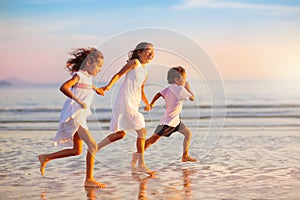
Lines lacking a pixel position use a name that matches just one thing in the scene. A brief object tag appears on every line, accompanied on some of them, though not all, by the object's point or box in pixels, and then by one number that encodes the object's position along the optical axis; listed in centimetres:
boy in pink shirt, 732
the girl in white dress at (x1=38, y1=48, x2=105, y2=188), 648
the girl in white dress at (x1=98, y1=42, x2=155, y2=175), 695
